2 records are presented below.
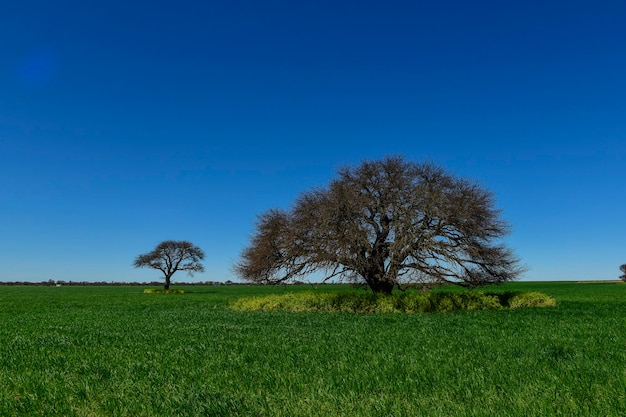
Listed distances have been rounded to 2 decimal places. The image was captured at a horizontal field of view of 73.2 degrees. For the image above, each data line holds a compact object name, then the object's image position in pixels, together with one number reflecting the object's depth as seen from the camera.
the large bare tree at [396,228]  27.67
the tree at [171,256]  87.19
